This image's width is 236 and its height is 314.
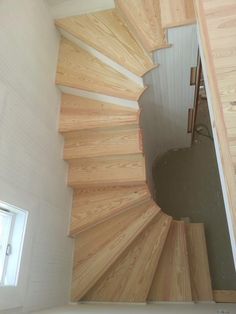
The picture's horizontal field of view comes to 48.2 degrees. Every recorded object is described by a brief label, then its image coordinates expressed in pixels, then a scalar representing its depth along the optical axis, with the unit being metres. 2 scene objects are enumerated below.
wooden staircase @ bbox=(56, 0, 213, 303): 2.39
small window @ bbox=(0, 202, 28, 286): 1.64
